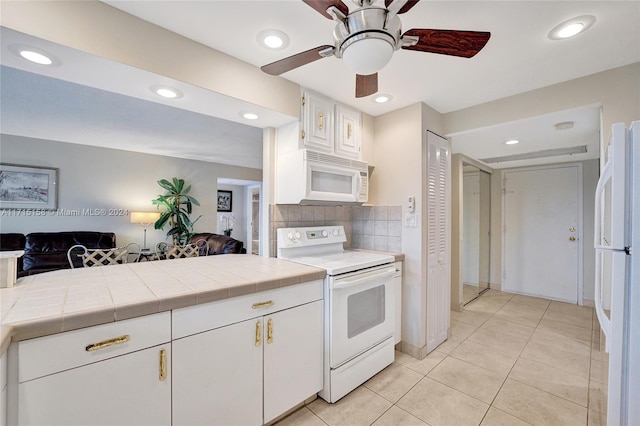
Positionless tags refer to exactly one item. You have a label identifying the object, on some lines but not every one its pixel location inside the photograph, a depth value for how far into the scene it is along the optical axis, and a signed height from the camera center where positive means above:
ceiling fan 1.02 +0.72
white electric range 1.75 -0.66
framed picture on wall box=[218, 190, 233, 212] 7.55 +0.33
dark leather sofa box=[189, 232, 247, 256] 4.00 -0.50
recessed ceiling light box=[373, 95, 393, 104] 2.25 +0.98
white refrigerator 0.98 -0.24
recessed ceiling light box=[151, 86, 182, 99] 1.61 +0.74
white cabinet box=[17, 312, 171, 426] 0.89 -0.60
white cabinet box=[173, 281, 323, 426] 1.21 -0.75
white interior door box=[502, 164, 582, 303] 3.80 -0.25
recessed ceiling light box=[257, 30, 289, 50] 1.49 +0.99
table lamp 4.81 -0.09
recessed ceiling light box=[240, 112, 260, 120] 2.00 +0.74
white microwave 2.05 +0.28
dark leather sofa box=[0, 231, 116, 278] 3.84 -0.53
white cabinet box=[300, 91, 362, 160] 2.12 +0.73
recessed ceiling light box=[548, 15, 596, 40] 1.37 +1.00
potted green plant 5.30 +0.00
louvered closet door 2.43 -0.23
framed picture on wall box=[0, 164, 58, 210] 4.08 +0.38
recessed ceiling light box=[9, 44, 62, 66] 1.21 +0.73
